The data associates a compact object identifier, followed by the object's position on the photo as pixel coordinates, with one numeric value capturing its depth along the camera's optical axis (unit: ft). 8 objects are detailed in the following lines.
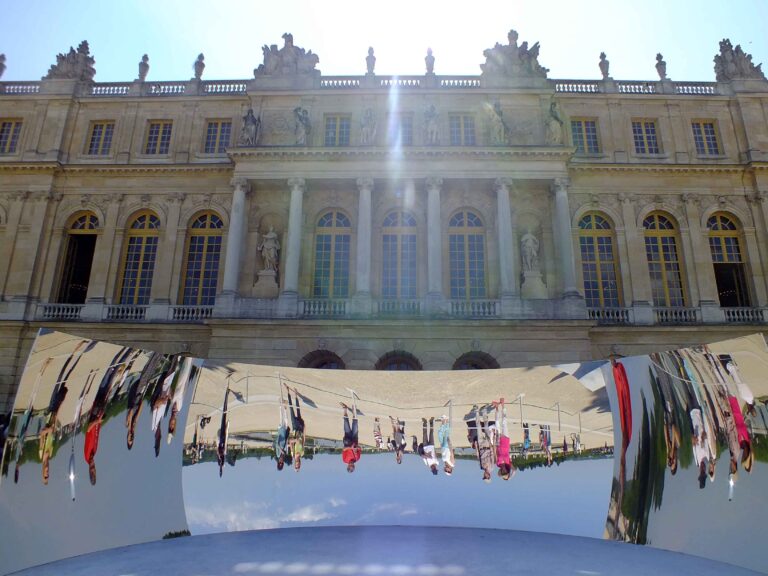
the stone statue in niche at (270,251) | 82.33
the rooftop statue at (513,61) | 90.27
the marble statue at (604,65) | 95.43
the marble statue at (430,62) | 92.55
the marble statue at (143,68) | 98.99
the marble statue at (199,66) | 98.73
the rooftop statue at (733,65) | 94.07
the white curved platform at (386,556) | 25.85
